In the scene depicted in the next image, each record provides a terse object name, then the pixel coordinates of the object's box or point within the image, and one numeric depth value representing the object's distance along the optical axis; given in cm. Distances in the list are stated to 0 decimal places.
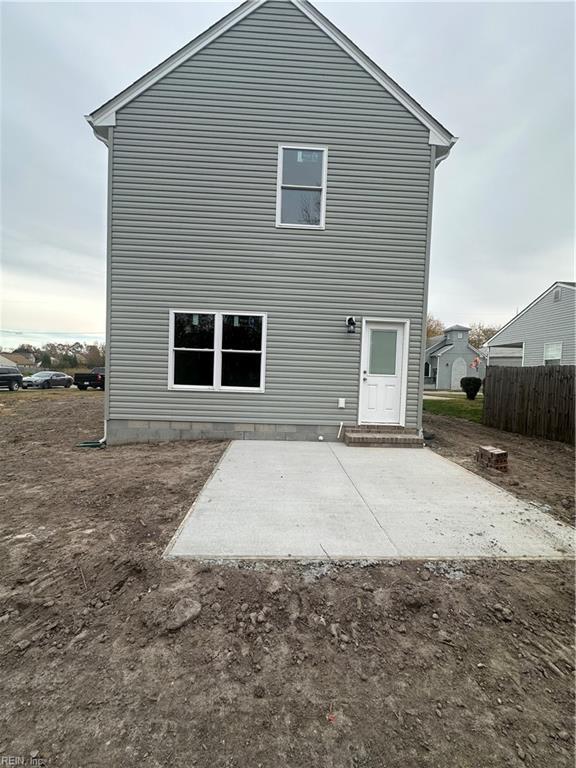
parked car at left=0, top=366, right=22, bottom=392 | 2055
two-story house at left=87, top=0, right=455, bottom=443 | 675
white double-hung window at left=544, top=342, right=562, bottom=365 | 1688
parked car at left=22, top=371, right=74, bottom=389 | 2362
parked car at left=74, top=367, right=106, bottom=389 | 2258
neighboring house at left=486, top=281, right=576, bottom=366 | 1619
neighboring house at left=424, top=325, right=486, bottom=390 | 3394
